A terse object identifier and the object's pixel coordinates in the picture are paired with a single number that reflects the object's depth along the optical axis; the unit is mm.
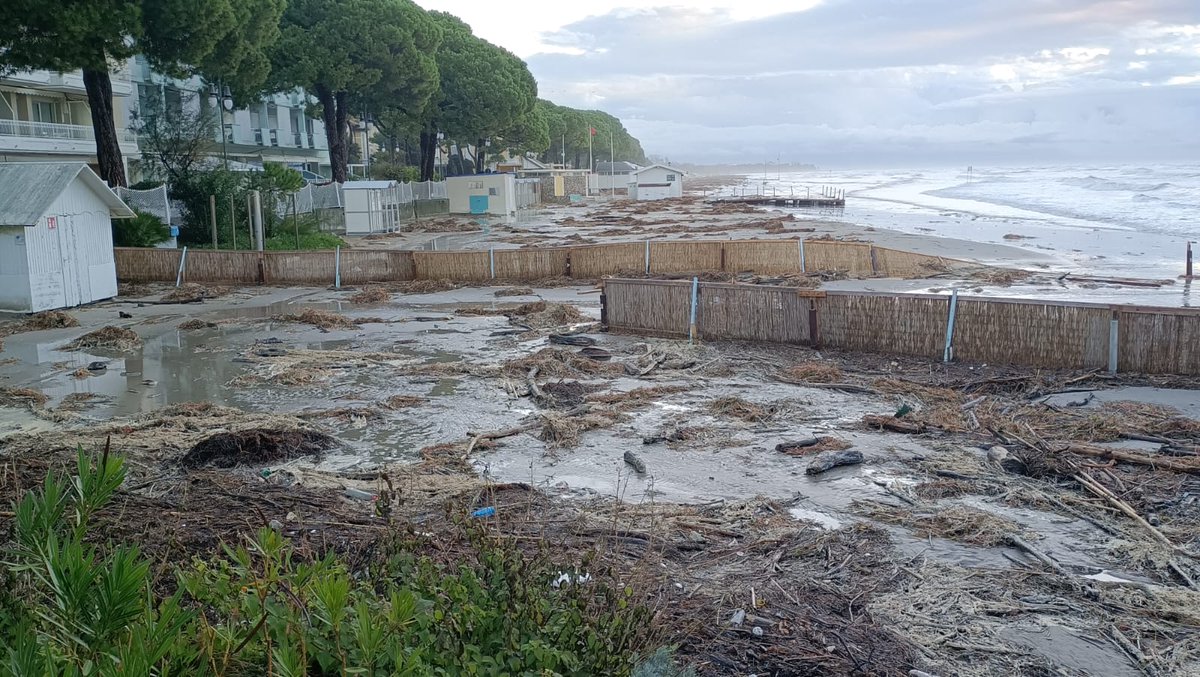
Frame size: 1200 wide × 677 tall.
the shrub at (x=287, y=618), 3430
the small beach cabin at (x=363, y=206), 44906
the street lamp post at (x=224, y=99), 39625
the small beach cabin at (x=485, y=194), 64188
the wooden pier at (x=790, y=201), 81875
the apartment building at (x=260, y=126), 56812
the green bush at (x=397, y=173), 65500
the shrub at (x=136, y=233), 30125
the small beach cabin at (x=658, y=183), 93938
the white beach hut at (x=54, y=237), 21766
